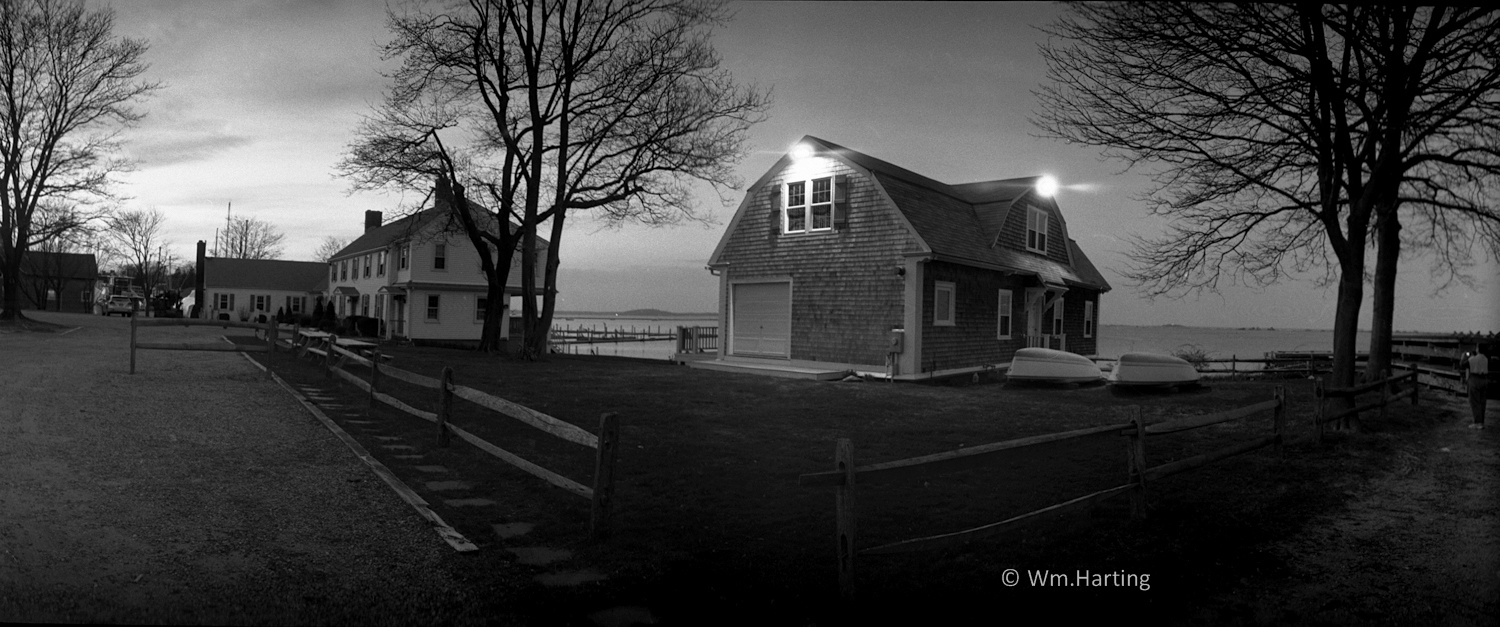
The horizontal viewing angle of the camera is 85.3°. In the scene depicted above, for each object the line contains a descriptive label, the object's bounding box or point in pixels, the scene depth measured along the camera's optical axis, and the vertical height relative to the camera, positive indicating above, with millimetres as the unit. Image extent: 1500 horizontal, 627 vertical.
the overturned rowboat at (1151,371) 16344 -772
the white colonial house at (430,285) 37000 +1246
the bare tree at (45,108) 25766 +6597
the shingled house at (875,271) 18547 +1358
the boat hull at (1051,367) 17578 -808
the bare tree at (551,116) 23391 +6032
